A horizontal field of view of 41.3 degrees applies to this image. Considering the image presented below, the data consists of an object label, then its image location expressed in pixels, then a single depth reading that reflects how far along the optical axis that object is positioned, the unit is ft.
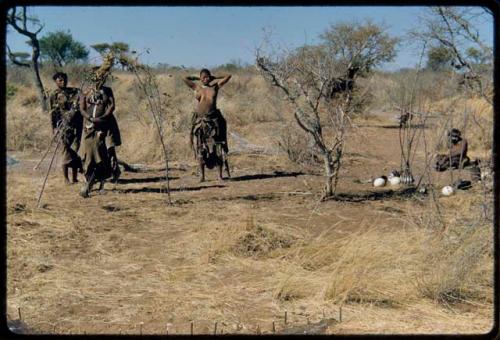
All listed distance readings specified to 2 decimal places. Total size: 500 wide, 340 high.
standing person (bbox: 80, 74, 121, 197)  31.09
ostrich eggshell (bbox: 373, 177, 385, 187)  35.96
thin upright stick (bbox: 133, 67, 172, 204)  29.37
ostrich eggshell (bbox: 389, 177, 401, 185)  36.29
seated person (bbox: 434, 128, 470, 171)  38.63
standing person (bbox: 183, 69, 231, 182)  35.63
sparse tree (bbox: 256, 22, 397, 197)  28.19
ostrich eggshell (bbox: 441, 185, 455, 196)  31.89
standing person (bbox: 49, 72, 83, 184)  32.93
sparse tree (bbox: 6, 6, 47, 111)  61.67
